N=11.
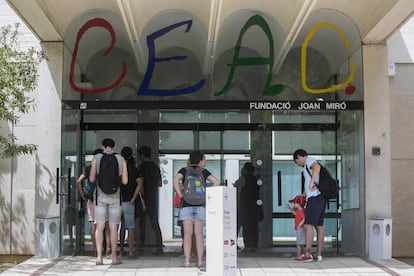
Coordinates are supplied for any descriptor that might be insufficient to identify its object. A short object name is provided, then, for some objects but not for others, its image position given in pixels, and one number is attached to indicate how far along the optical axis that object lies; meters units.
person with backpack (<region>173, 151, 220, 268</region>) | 9.12
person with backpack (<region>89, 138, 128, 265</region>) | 9.42
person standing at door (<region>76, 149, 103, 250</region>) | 10.32
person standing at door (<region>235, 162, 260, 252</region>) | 12.16
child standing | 10.11
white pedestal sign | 6.94
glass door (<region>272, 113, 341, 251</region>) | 12.29
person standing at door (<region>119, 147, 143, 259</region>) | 10.50
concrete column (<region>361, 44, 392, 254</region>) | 10.98
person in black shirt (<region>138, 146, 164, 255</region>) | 11.75
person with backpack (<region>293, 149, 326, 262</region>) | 9.83
